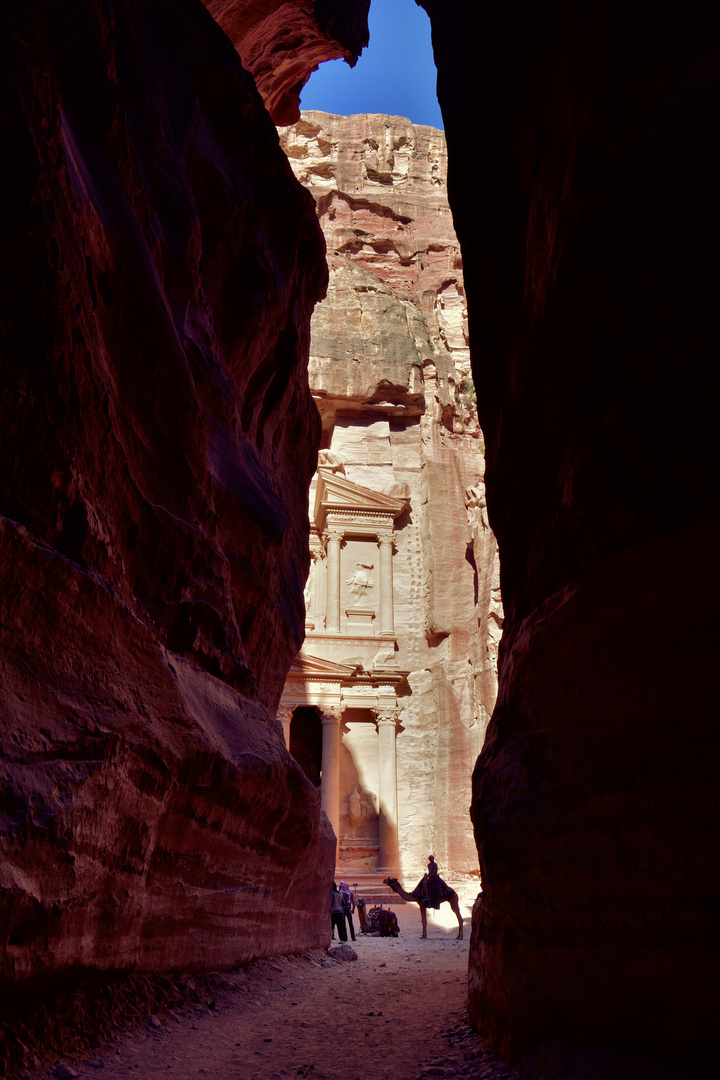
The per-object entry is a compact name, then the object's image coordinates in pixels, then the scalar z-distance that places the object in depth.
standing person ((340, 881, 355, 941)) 14.82
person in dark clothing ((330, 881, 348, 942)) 14.02
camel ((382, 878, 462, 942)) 15.48
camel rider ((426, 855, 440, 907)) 15.56
